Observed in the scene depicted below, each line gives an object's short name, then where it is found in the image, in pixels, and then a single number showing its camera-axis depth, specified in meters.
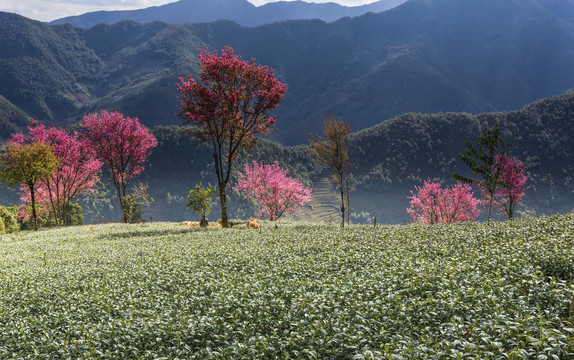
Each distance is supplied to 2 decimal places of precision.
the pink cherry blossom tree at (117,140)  42.03
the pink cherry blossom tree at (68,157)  43.69
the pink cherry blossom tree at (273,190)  54.75
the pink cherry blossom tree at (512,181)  38.04
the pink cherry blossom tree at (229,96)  27.09
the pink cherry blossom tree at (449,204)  53.25
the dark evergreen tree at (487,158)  24.00
